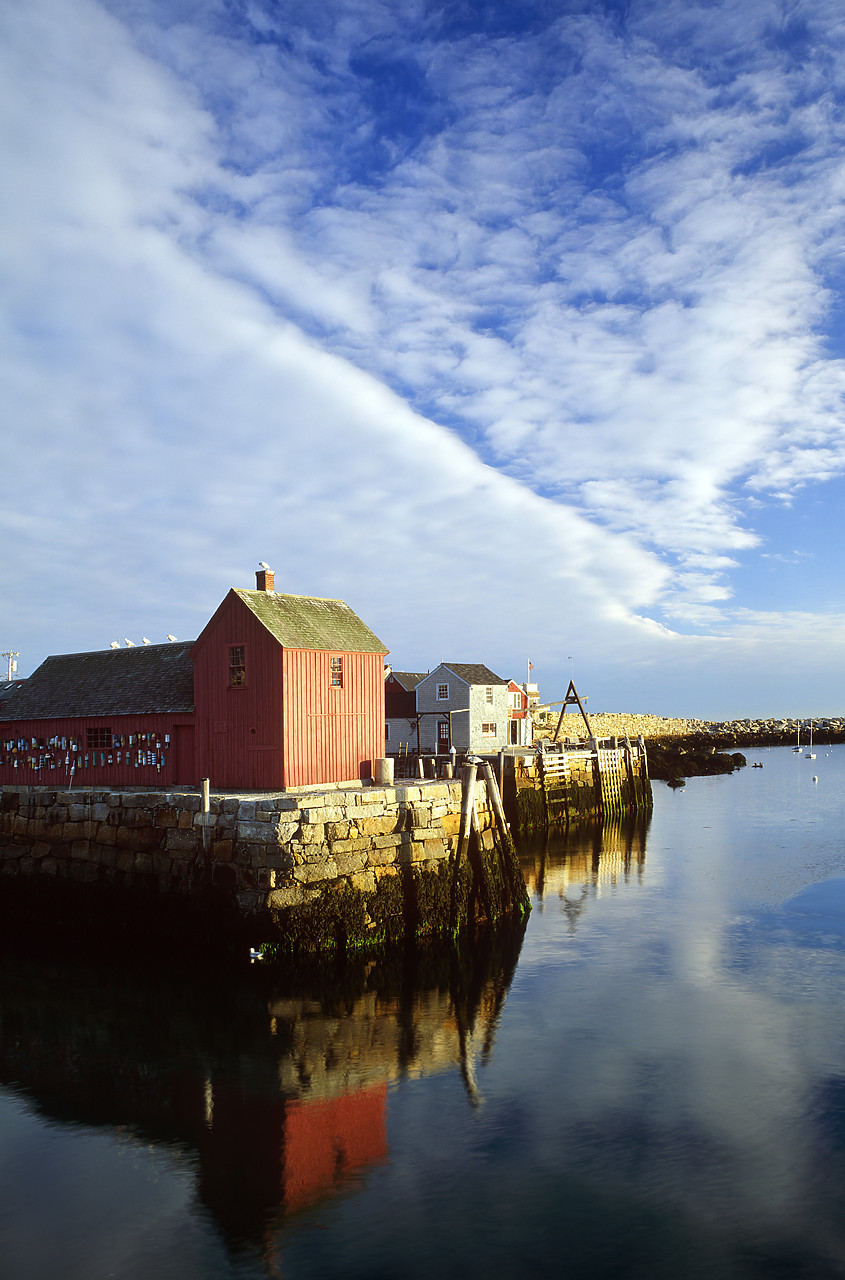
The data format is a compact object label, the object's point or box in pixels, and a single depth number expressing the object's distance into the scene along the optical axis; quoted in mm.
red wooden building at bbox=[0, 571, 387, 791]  23453
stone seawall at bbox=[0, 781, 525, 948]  17438
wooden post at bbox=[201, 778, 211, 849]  18983
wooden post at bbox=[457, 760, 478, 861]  20344
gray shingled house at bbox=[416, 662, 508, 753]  53062
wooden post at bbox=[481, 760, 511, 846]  22234
